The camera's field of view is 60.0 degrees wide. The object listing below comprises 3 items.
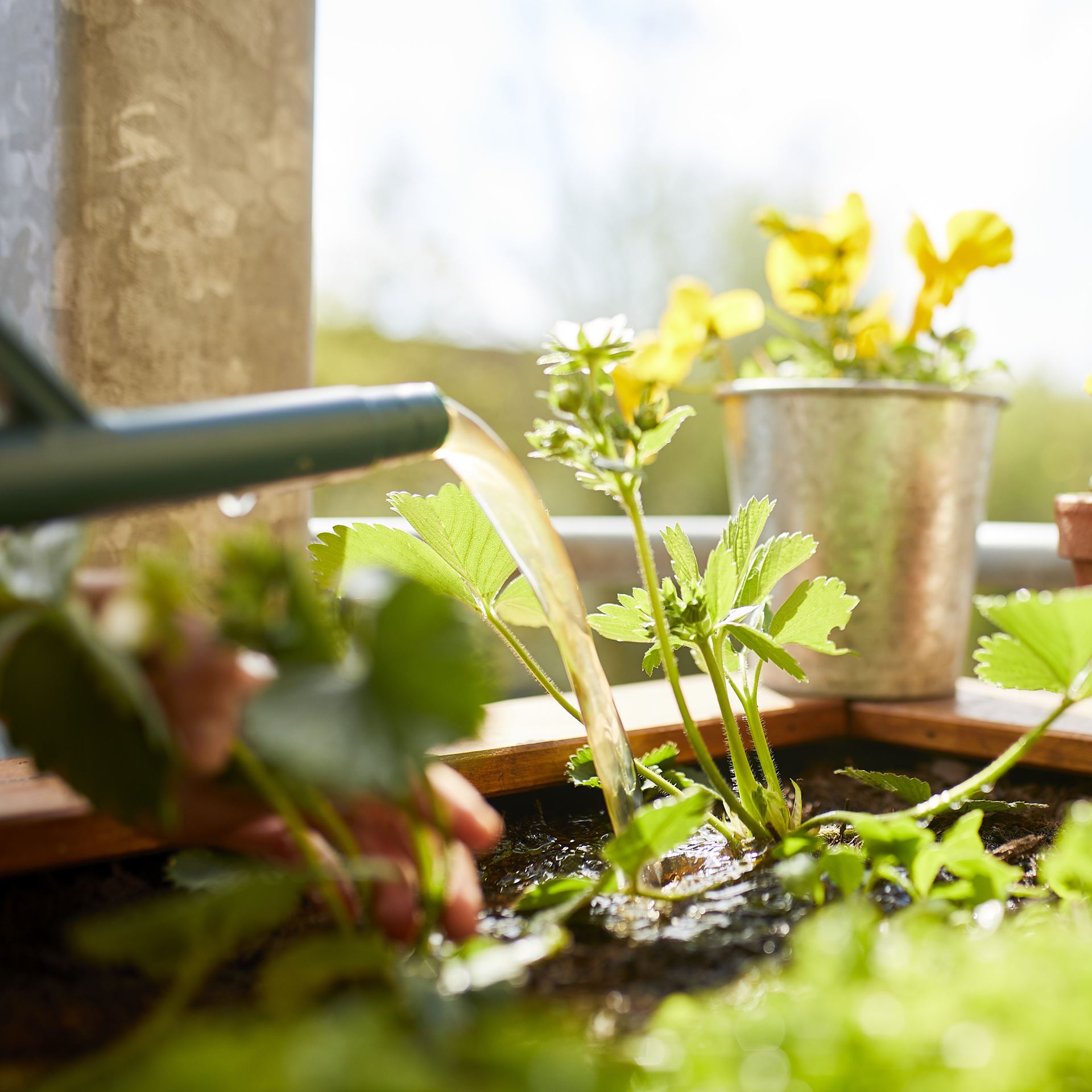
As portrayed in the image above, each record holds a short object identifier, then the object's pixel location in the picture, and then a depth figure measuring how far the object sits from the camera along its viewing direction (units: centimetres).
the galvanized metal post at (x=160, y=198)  92
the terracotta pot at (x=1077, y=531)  79
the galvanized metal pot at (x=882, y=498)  88
